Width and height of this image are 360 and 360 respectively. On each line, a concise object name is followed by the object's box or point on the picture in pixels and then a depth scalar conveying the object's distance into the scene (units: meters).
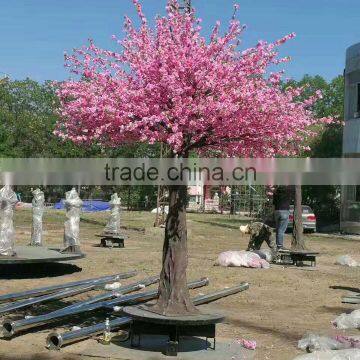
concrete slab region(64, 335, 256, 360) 7.70
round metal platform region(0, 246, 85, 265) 13.78
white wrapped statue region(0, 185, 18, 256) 14.29
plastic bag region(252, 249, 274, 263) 17.58
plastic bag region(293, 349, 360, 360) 7.10
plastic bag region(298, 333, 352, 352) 8.00
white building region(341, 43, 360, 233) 33.34
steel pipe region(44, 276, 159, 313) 10.06
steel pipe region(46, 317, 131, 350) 7.96
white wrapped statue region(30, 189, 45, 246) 19.02
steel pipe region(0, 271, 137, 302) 10.95
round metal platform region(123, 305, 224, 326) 7.55
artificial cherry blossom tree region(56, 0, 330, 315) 7.27
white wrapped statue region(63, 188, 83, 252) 16.36
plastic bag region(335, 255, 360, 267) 18.38
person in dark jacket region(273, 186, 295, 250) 18.50
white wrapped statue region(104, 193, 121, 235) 22.92
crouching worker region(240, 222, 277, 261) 18.41
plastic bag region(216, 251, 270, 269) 16.38
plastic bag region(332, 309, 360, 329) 9.69
